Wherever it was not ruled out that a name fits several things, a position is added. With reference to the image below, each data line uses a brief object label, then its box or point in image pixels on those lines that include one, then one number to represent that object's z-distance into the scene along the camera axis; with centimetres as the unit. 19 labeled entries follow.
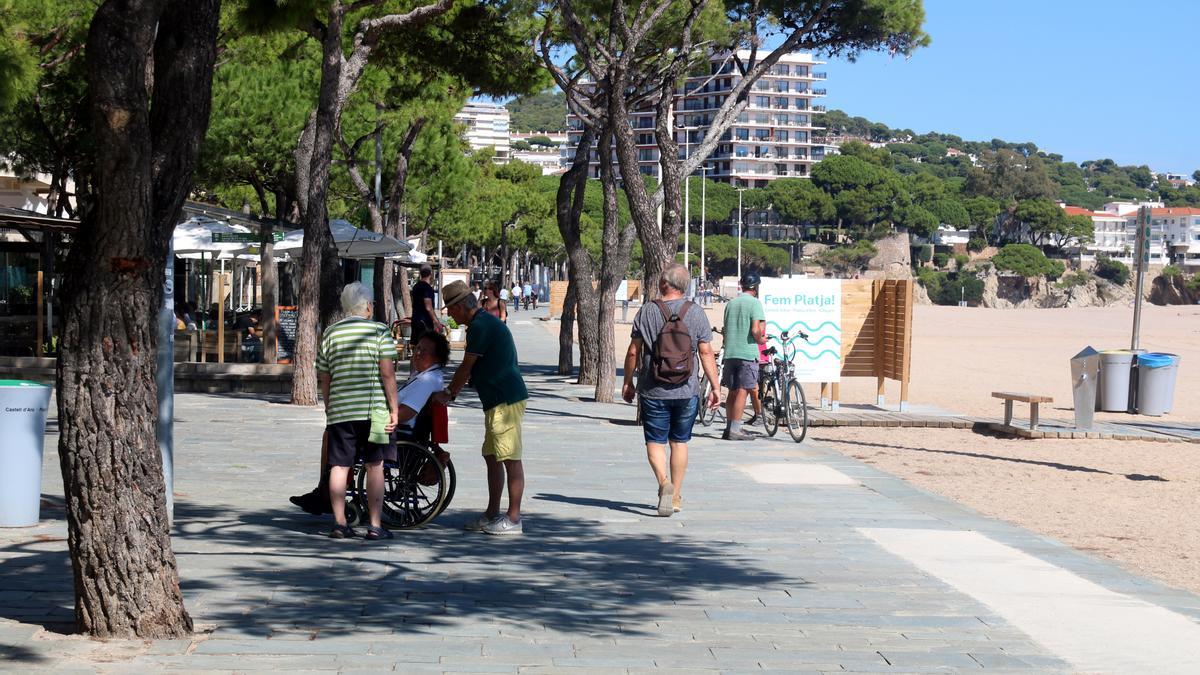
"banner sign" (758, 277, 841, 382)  1725
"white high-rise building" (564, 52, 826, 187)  18062
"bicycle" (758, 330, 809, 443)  1435
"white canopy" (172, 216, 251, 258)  2169
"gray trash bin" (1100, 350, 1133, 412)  1644
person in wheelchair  834
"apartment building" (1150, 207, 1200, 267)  18568
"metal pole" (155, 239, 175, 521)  773
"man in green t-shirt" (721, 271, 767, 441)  1392
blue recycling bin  1641
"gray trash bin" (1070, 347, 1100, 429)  1616
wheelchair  836
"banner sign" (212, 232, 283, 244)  2070
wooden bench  1580
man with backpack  916
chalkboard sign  2169
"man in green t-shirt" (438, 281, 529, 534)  836
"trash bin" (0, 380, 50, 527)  798
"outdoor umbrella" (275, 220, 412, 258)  2375
